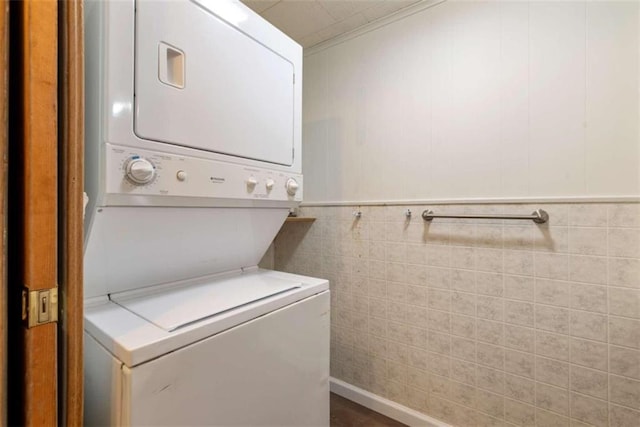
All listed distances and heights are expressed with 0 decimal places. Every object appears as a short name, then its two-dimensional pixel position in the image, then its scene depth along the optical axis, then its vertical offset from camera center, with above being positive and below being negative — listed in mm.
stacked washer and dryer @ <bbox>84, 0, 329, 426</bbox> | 791 -35
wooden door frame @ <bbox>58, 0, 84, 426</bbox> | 574 +4
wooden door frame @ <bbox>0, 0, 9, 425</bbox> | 497 +87
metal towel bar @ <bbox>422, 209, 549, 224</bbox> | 1386 -15
